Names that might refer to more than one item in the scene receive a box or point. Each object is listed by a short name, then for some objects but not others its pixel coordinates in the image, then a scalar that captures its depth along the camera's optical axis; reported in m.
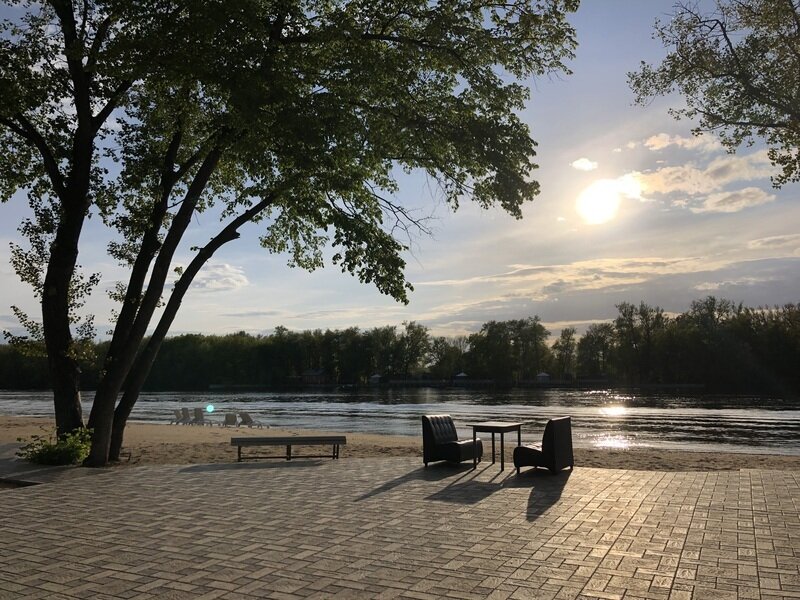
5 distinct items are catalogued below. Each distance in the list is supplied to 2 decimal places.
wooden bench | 12.04
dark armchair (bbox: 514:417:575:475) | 9.77
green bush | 11.42
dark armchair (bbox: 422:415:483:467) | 10.55
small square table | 10.46
